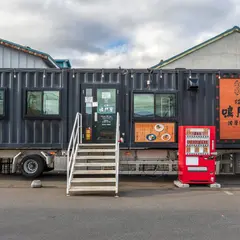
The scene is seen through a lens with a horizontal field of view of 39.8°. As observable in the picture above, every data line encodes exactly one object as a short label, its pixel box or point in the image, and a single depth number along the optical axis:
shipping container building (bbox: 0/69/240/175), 10.88
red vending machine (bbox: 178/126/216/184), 9.62
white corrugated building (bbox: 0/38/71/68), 18.83
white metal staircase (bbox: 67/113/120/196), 8.49
